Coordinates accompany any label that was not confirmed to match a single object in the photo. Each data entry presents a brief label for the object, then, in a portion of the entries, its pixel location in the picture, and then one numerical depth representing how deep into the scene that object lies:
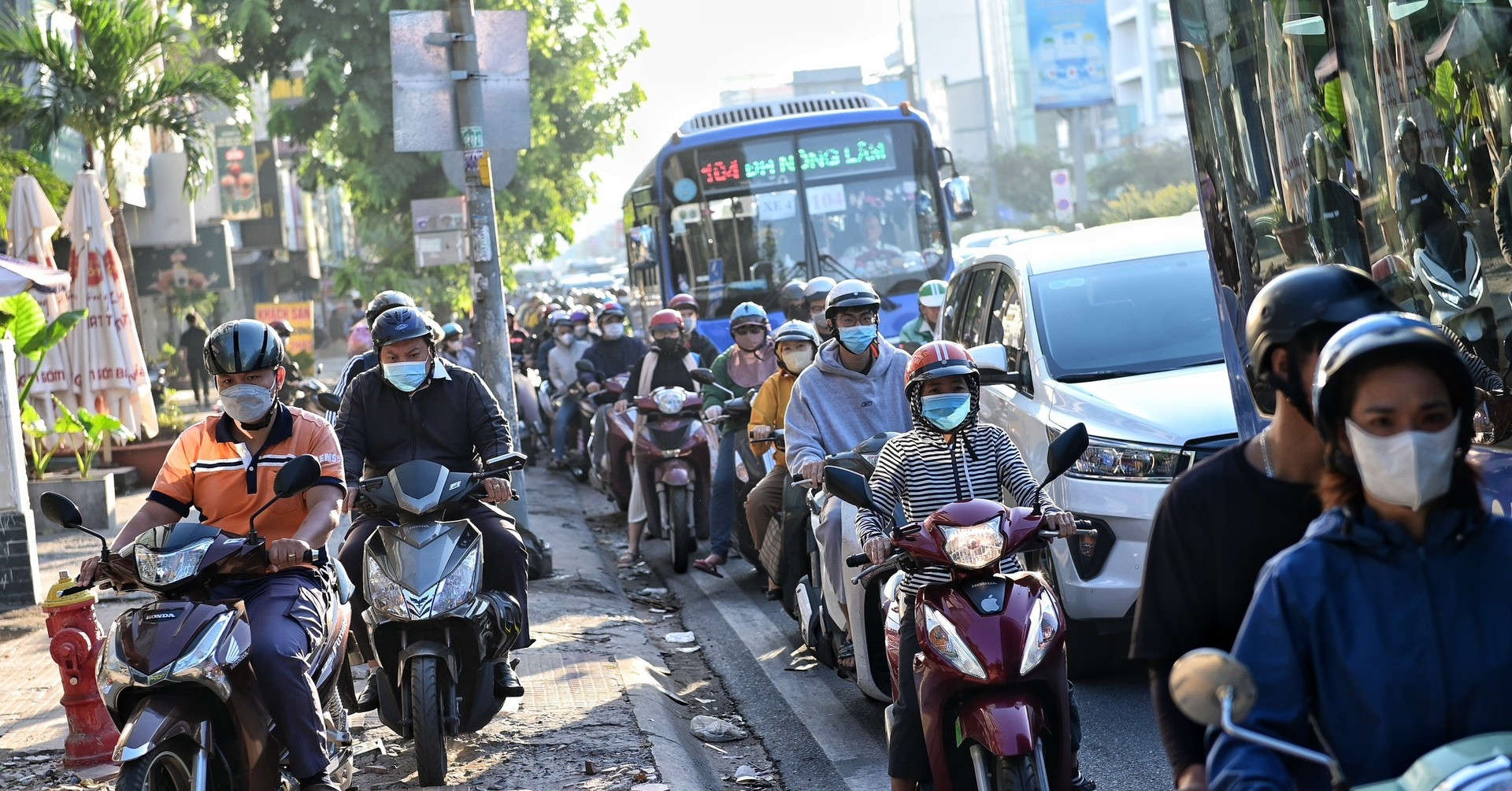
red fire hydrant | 6.49
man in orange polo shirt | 4.85
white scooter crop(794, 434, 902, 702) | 6.45
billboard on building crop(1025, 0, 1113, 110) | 84.00
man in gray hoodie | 7.38
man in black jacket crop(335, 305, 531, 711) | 6.49
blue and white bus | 17.03
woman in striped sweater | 5.54
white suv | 6.86
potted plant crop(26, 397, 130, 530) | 14.42
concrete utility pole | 11.00
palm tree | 19.42
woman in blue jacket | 2.30
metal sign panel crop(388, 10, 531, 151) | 10.89
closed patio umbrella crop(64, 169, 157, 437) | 15.79
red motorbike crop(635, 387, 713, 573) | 11.41
